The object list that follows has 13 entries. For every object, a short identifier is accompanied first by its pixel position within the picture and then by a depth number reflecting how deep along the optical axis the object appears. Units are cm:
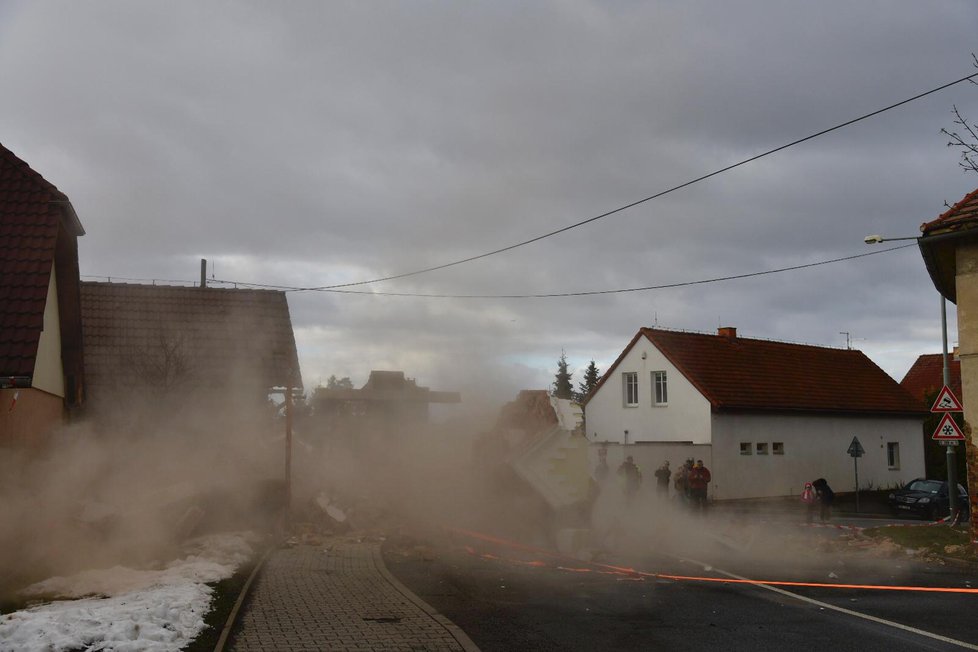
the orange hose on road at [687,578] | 1137
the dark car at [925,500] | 2600
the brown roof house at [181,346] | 2034
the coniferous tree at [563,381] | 8388
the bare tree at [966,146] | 1430
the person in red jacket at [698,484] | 2145
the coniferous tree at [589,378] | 8650
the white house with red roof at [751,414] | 3075
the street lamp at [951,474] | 2011
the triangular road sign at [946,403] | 1713
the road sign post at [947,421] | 1722
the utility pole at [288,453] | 1638
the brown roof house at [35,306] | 1079
